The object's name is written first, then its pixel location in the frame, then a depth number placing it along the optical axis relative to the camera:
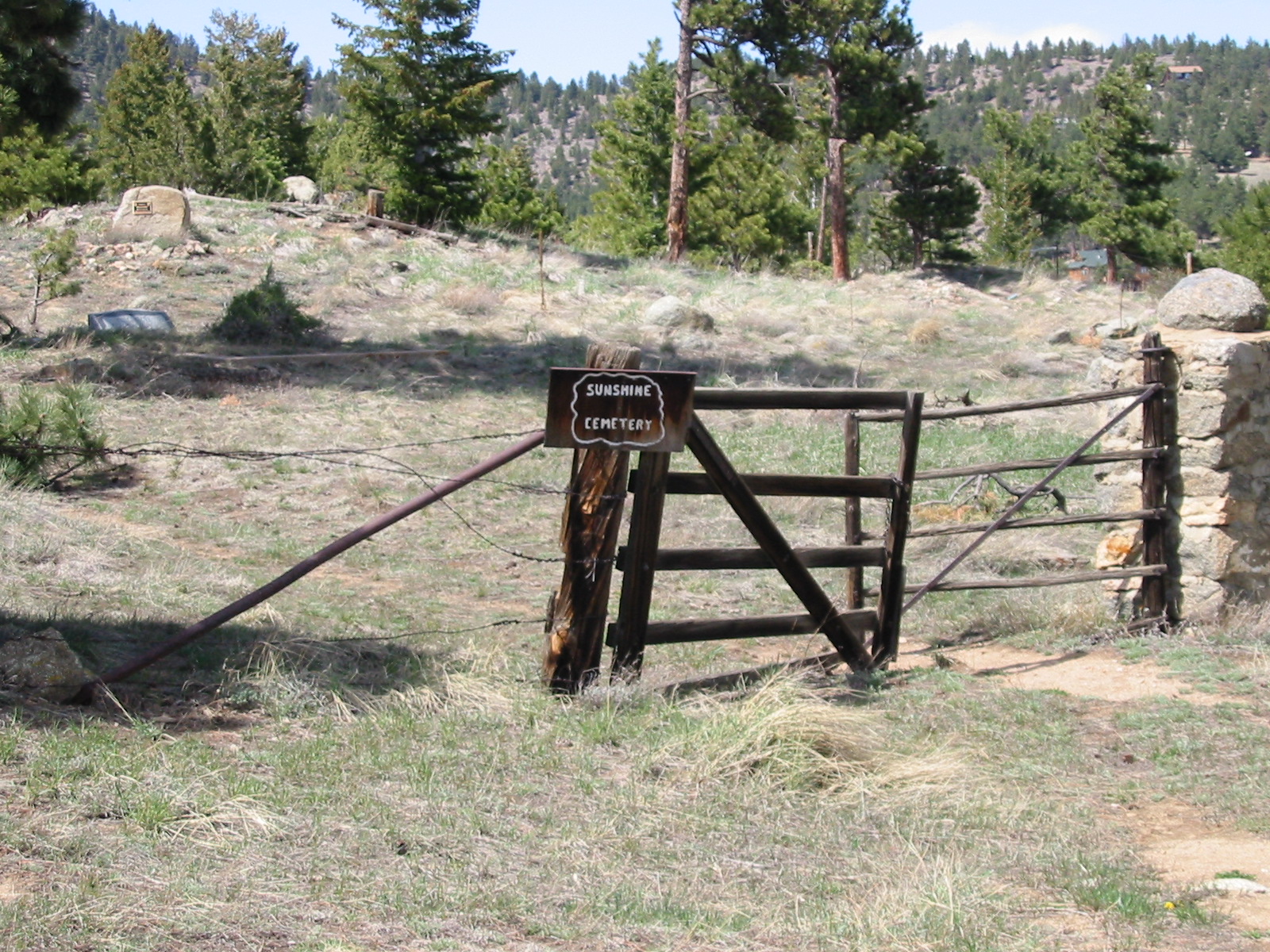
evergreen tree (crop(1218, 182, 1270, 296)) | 31.12
